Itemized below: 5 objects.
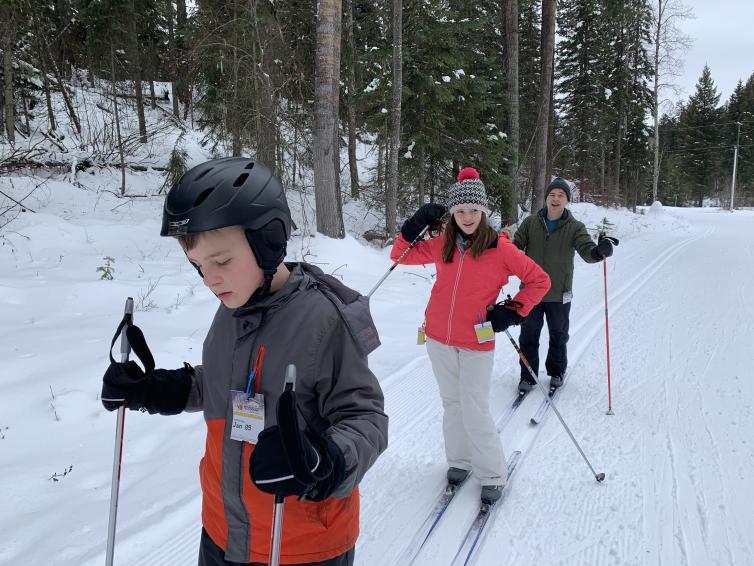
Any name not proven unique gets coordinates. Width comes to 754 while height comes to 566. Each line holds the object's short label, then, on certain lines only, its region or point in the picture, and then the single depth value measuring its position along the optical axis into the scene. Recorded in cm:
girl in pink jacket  325
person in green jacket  506
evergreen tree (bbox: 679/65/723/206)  5066
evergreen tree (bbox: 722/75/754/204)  4816
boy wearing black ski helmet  136
